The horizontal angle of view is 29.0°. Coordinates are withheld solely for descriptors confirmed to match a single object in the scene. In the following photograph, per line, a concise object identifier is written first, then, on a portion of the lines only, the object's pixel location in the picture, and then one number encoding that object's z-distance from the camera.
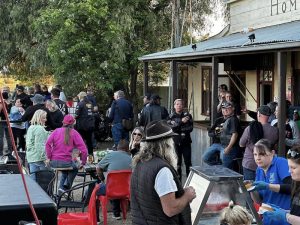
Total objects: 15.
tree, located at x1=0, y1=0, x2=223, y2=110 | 18.92
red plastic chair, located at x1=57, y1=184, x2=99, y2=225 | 6.69
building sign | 13.30
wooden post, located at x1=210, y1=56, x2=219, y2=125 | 10.89
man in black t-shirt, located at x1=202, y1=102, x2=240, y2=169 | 9.12
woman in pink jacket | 8.70
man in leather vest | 3.92
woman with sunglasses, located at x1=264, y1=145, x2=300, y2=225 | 4.12
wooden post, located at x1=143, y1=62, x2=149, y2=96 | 15.80
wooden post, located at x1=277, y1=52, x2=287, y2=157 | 8.27
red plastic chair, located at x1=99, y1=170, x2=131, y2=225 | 7.86
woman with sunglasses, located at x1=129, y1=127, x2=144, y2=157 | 8.66
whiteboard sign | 5.00
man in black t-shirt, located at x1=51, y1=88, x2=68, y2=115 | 13.54
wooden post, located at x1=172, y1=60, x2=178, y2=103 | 13.95
